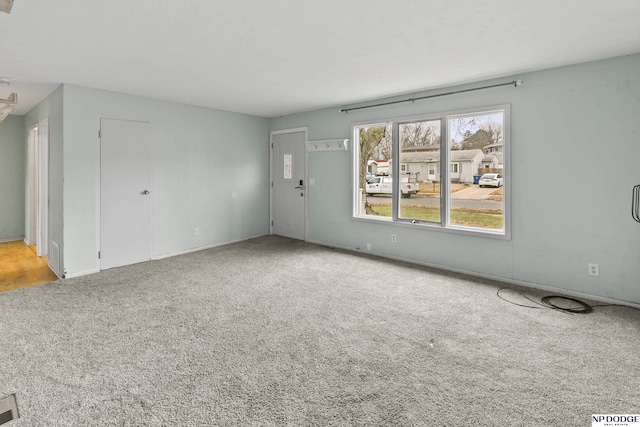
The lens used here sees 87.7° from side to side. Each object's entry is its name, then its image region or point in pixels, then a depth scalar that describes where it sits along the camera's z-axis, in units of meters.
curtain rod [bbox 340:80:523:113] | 3.70
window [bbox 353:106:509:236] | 4.12
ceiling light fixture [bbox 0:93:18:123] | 3.83
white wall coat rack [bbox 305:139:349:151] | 5.46
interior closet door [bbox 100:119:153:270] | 4.47
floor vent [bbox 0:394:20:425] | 1.77
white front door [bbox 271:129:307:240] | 6.24
